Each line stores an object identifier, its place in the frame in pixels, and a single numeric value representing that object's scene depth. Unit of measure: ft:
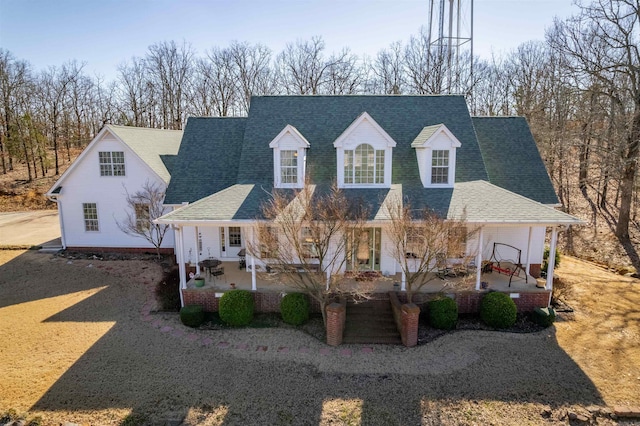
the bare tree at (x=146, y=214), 63.52
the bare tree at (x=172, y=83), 151.02
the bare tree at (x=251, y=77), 147.64
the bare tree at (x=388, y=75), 140.26
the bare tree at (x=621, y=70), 73.56
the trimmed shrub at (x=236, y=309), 43.14
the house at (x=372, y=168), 46.24
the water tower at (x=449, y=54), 90.43
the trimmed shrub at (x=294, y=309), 42.96
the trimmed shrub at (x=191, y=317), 43.19
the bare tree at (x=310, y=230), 38.55
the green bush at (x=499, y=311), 42.29
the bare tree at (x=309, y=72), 140.67
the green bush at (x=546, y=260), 56.68
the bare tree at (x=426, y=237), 38.47
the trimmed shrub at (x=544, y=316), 42.75
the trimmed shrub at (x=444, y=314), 42.22
